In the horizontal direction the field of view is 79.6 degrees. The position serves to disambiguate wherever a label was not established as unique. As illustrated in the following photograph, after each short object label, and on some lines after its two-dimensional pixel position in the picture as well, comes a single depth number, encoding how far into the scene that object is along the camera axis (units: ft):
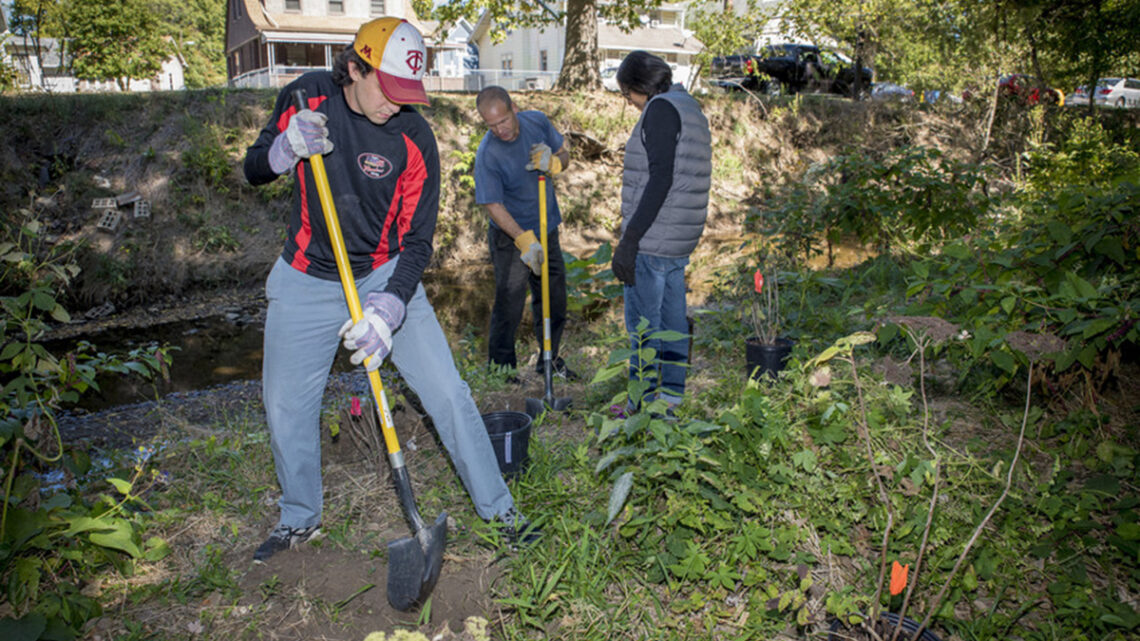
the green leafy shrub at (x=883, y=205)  18.49
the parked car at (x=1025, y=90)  43.62
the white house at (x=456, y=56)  103.81
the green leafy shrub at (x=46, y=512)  7.28
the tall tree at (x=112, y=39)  67.87
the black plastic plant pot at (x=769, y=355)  13.50
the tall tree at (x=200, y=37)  123.75
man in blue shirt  15.01
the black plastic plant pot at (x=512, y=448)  10.44
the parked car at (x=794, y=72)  61.31
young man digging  8.23
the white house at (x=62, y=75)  38.17
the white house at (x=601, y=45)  104.32
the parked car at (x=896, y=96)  54.65
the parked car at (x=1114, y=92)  82.75
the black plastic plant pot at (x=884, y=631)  6.65
